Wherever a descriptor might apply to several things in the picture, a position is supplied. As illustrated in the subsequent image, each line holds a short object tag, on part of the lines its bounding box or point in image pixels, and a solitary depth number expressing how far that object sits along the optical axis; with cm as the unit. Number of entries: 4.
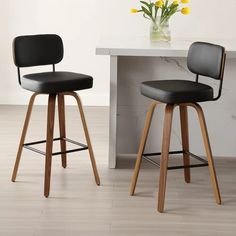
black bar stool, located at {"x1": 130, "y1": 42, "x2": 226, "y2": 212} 393
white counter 479
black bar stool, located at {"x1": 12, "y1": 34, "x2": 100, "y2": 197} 415
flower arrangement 493
